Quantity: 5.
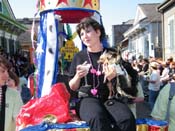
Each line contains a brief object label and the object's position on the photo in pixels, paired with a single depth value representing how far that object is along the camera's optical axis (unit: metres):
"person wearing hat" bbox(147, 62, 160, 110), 10.89
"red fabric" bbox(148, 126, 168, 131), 3.27
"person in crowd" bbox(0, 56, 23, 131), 3.45
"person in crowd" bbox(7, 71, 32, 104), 3.73
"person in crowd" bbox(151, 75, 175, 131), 3.54
